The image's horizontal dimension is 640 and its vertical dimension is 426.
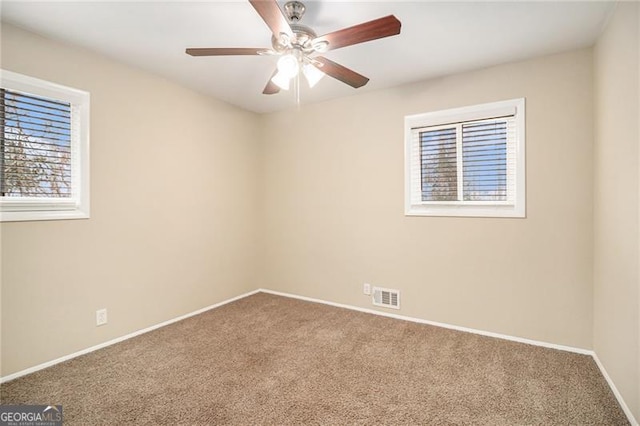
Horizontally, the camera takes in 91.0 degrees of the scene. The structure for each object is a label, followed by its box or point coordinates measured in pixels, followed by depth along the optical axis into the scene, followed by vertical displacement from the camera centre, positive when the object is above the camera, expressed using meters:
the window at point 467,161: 2.83 +0.49
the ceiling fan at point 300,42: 1.62 +0.99
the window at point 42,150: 2.24 +0.48
